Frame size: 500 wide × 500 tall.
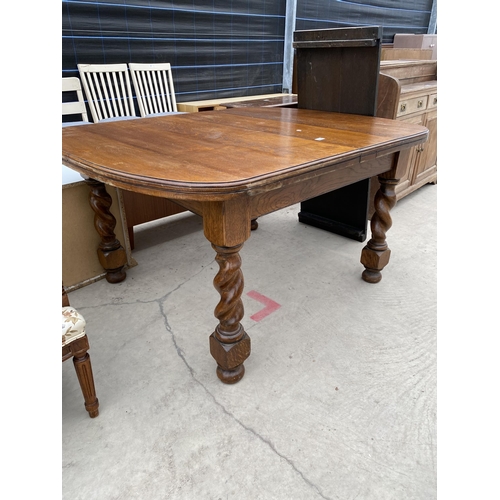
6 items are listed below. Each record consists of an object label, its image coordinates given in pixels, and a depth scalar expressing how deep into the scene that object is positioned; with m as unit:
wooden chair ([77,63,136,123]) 3.19
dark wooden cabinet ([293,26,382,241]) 2.03
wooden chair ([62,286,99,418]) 1.17
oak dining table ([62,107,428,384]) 1.15
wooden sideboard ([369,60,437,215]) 2.53
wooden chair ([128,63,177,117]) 3.49
